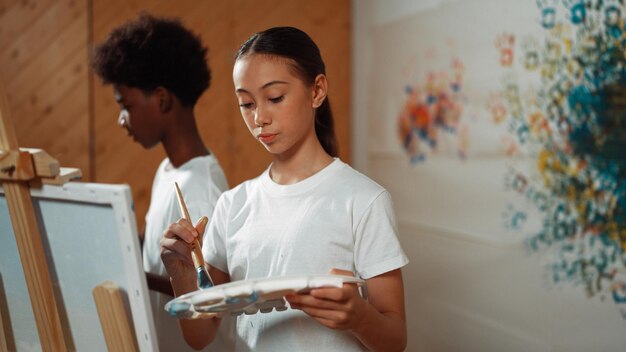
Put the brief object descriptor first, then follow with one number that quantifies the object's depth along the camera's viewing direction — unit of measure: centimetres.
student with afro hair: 133
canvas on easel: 79
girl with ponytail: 90
